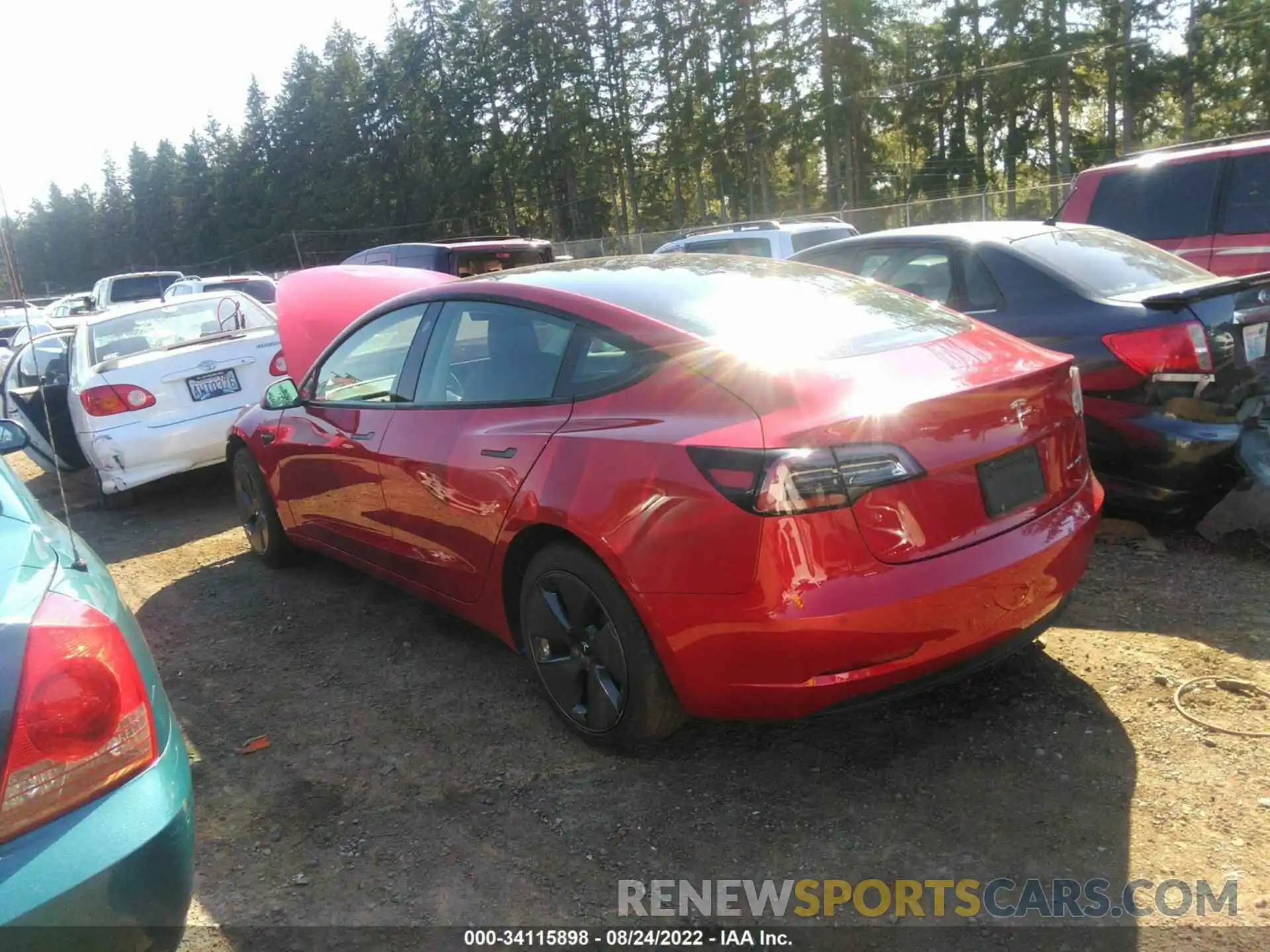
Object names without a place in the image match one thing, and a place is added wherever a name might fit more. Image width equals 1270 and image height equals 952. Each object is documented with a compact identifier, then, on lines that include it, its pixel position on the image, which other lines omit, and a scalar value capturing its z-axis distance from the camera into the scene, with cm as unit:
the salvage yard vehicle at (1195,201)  704
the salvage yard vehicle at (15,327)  1510
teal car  176
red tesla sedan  264
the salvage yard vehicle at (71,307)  2216
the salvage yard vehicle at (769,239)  1323
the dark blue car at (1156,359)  448
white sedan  702
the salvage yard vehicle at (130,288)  2212
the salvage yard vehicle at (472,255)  1332
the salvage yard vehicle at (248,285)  1653
